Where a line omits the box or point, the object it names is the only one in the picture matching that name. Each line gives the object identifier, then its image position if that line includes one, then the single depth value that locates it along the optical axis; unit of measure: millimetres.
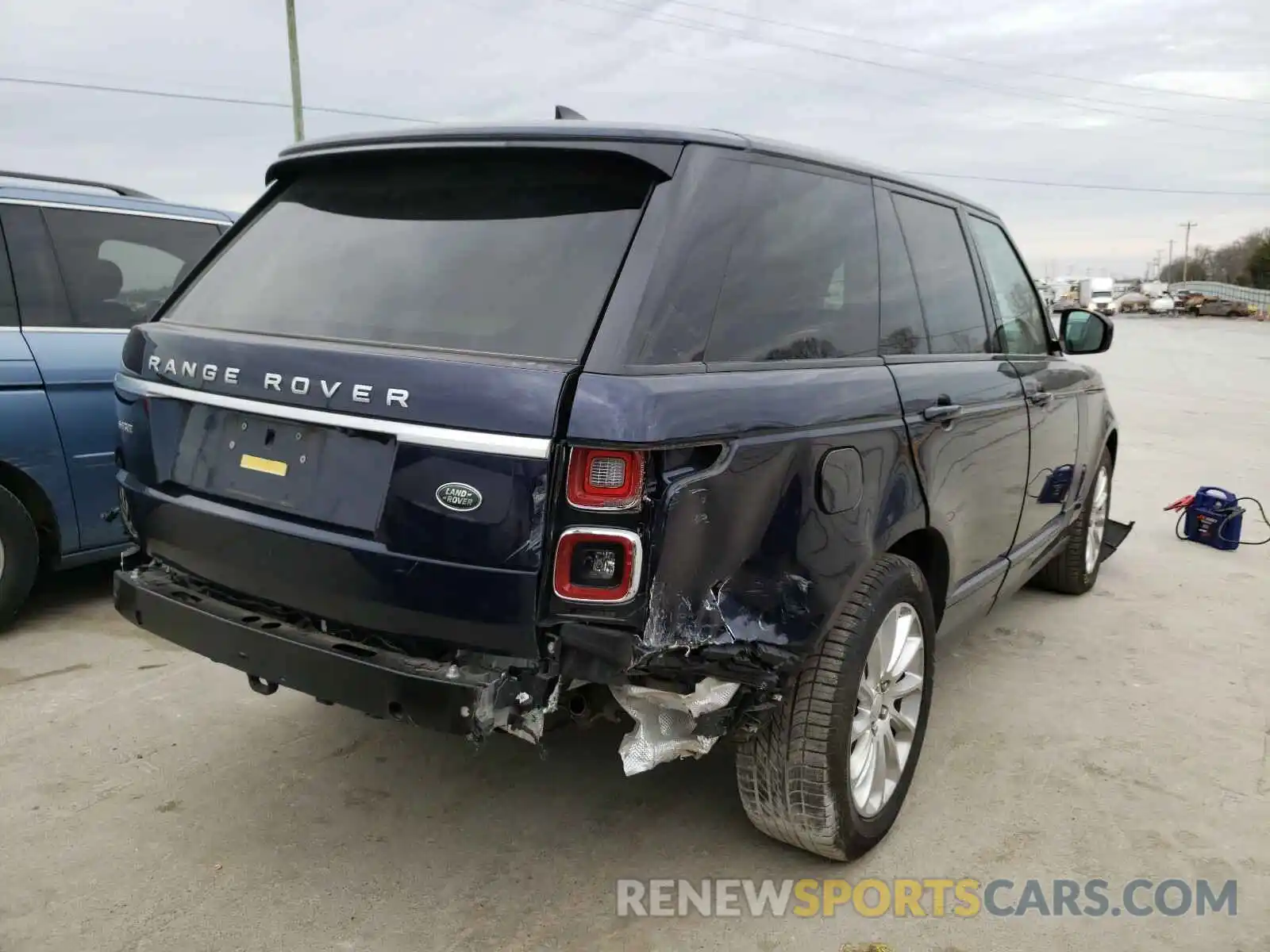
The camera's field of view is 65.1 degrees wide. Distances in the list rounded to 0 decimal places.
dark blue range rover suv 2119
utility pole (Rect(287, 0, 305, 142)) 20141
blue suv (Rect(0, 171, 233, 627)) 4211
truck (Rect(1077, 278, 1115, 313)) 72375
